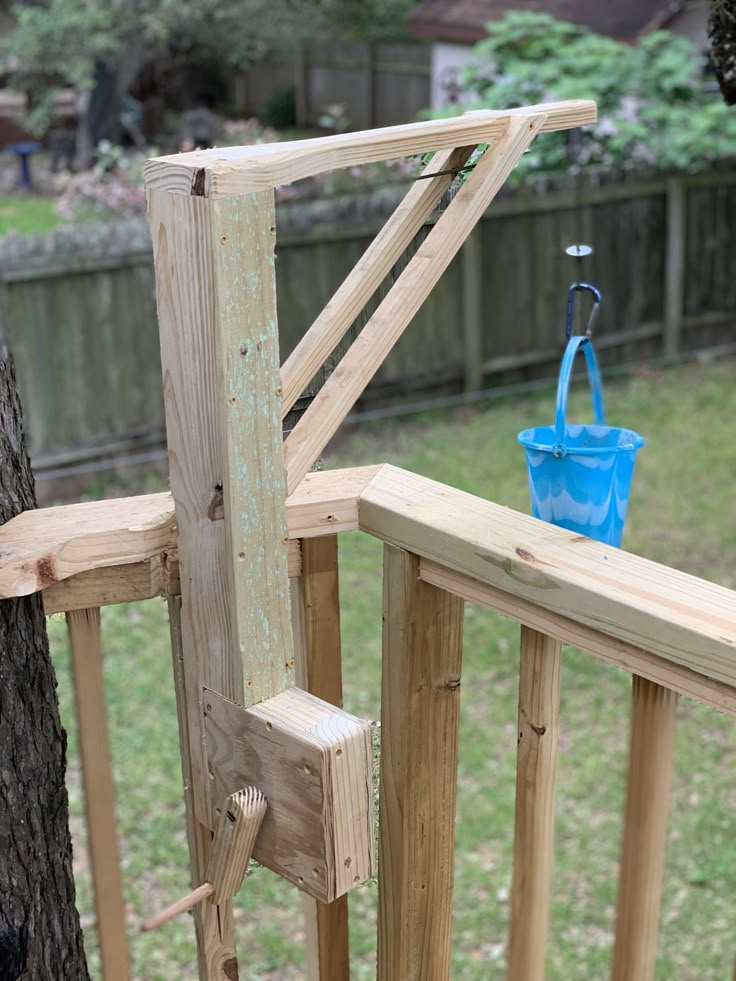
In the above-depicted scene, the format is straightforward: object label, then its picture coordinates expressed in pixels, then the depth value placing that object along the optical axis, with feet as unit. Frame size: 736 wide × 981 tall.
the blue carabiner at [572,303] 4.22
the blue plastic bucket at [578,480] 3.94
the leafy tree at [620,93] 23.59
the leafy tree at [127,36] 44.62
